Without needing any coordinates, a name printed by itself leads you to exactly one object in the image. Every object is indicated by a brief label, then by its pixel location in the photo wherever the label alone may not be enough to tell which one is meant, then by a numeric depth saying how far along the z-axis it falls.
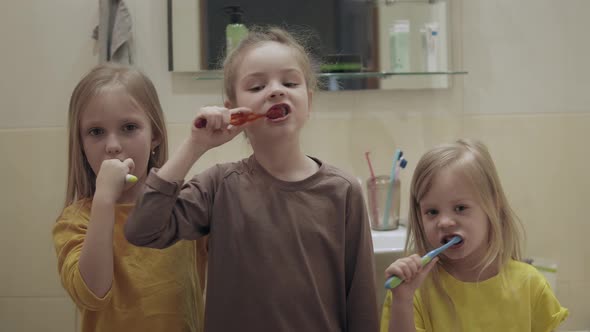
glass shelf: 1.55
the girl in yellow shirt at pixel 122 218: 0.94
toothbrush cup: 1.51
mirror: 1.55
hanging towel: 1.48
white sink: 1.42
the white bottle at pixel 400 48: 1.57
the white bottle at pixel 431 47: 1.58
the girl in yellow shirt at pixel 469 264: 0.97
